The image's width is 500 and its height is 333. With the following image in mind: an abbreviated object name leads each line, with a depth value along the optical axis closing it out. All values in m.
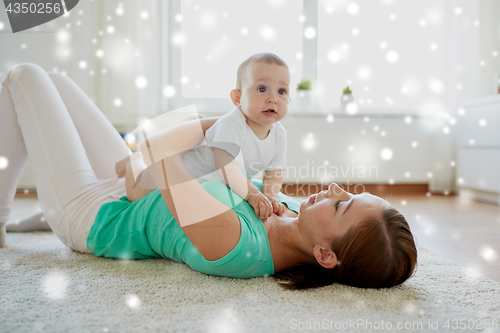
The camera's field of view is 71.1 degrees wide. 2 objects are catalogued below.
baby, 0.92
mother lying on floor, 0.71
